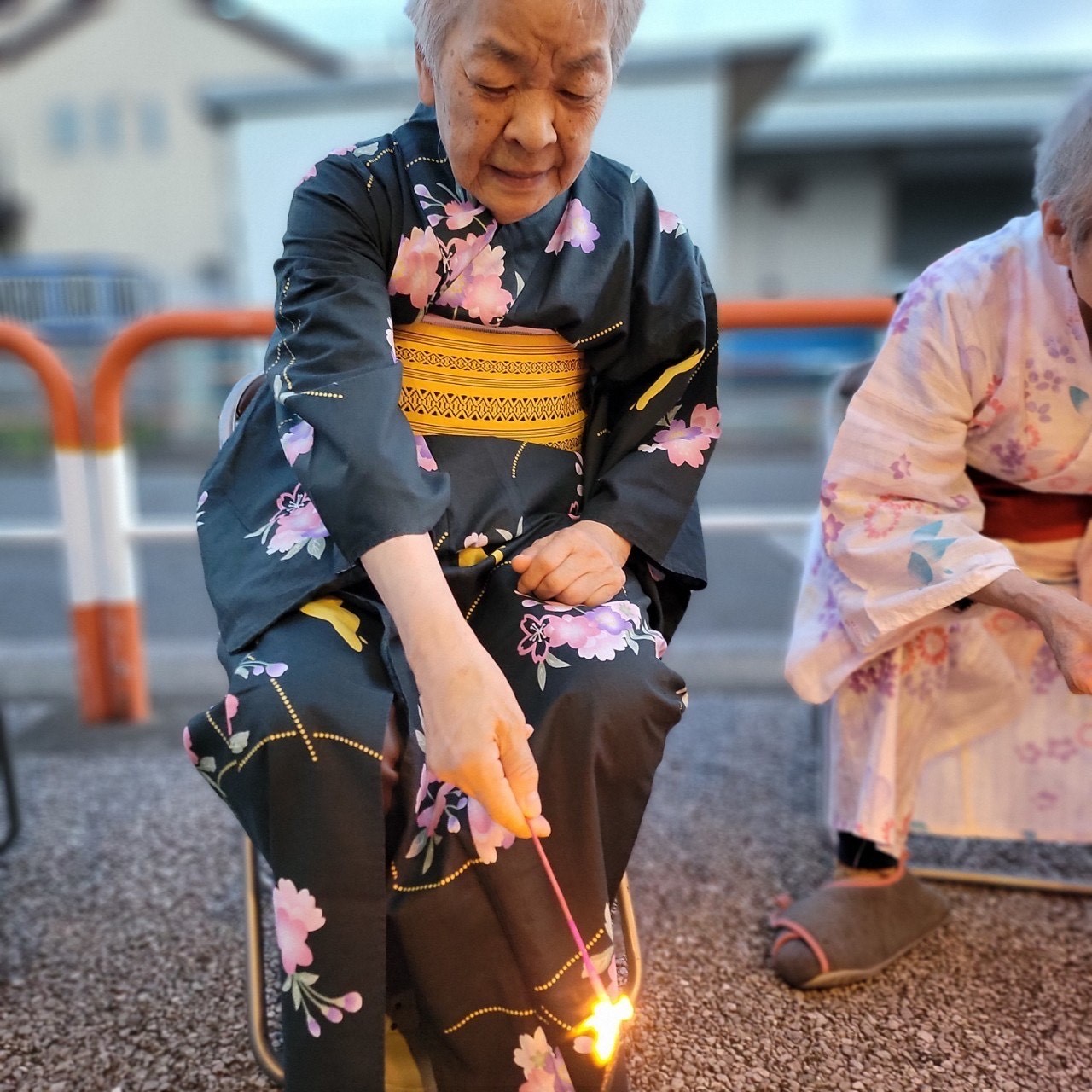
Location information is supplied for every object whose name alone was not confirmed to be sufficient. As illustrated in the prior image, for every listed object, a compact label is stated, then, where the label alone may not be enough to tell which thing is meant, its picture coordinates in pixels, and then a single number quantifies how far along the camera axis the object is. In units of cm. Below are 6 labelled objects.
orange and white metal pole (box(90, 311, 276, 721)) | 212
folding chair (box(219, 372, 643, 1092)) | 104
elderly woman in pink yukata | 116
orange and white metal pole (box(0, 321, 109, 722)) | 213
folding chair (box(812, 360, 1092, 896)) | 144
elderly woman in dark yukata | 89
